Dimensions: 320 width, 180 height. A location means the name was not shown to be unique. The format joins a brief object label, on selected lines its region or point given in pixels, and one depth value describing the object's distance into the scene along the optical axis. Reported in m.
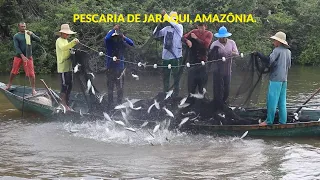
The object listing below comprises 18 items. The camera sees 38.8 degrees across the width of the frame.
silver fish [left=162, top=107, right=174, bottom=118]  9.28
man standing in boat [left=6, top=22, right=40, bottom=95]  11.91
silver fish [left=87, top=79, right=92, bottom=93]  10.23
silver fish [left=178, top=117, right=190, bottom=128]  9.29
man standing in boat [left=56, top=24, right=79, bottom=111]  10.27
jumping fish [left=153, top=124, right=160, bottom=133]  9.10
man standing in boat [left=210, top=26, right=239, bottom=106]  9.43
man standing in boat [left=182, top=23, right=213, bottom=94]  10.00
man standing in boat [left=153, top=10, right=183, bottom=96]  10.43
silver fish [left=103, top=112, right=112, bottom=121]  9.62
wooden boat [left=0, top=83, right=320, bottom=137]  8.98
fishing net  9.43
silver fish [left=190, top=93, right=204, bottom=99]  9.48
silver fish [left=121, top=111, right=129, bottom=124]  9.51
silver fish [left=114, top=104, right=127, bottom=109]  9.69
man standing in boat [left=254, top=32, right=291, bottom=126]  9.07
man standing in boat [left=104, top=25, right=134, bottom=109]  10.11
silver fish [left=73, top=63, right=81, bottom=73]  10.12
